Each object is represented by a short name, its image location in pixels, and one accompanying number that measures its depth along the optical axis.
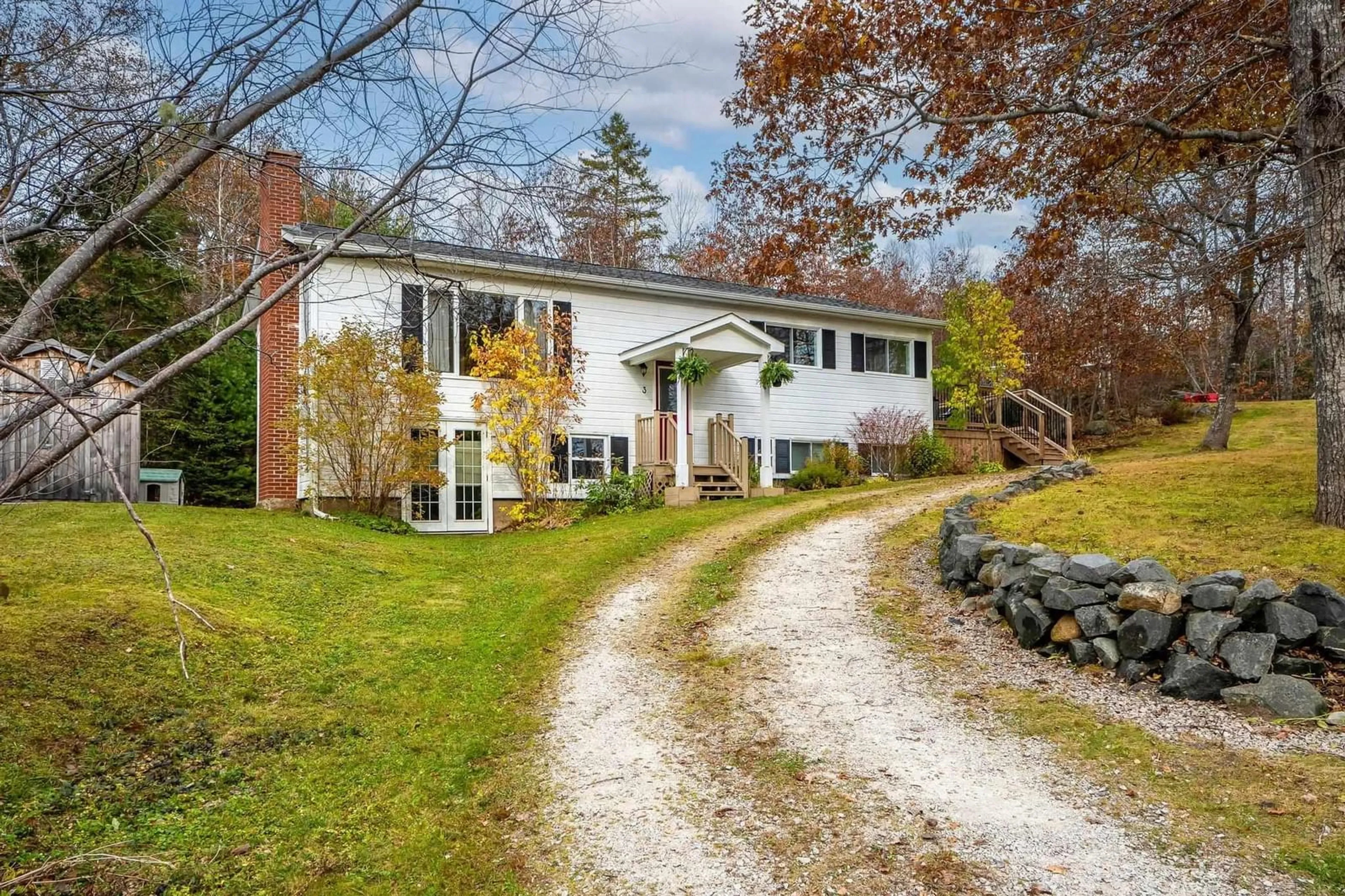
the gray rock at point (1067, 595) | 6.21
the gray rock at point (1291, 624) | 5.21
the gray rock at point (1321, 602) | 5.25
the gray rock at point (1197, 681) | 5.21
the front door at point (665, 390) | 18.16
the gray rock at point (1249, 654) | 5.17
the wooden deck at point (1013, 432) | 21.14
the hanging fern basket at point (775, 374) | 17.95
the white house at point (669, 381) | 14.68
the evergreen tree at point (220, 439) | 16.42
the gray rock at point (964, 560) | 8.01
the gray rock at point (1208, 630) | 5.37
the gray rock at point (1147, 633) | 5.61
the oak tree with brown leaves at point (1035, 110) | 6.97
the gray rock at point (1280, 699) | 4.83
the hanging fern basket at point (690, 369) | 16.52
